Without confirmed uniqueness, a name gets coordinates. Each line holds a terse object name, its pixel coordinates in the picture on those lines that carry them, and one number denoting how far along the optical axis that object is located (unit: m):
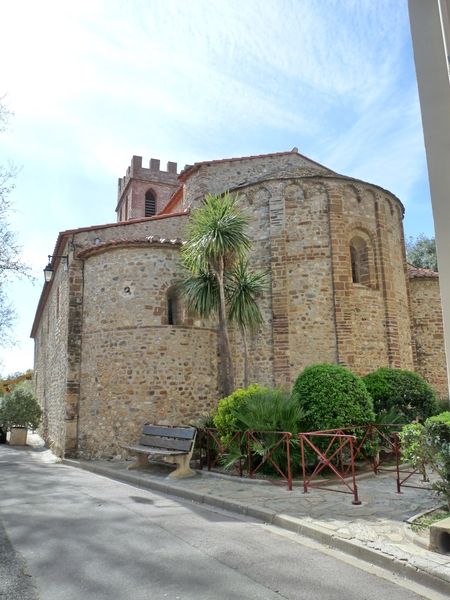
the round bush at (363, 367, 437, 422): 11.98
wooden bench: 10.38
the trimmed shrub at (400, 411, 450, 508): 5.88
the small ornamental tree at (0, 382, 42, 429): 20.47
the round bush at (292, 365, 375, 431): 9.64
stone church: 13.65
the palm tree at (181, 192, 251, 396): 12.38
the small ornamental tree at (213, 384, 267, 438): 10.17
